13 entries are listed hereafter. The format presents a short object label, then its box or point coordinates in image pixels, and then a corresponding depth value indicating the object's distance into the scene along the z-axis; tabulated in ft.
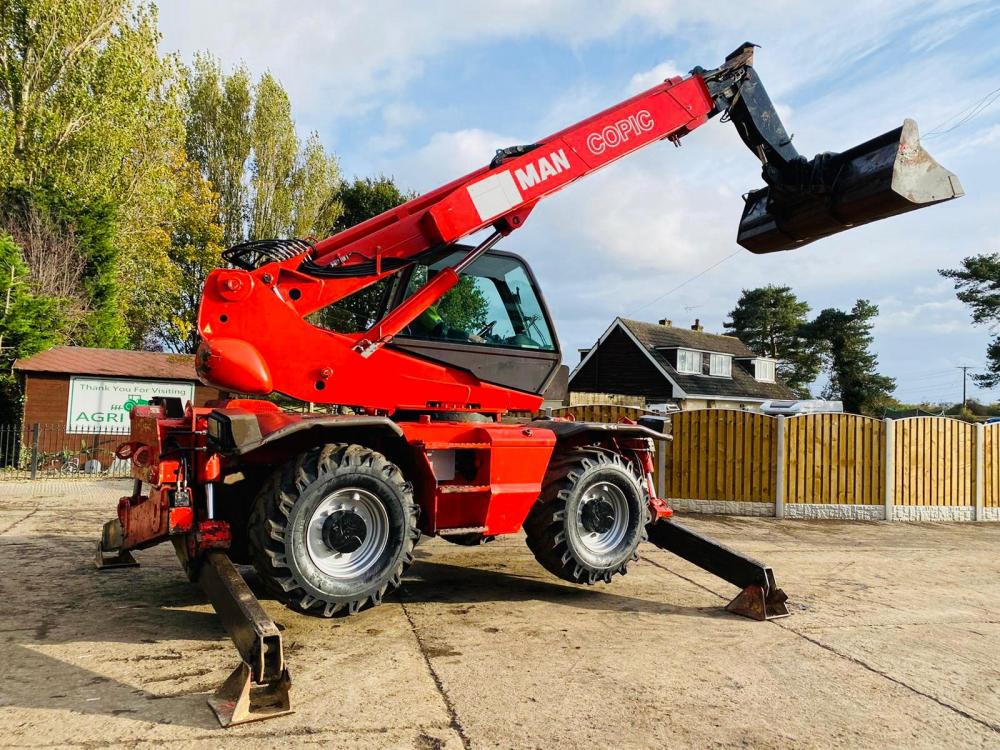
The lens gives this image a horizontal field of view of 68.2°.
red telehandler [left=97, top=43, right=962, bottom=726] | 15.99
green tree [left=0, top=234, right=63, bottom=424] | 61.11
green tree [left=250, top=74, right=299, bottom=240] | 105.09
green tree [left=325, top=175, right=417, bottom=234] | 108.68
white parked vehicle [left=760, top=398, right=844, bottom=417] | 124.26
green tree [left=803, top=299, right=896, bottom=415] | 168.96
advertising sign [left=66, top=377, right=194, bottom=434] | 62.13
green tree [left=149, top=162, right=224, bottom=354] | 94.84
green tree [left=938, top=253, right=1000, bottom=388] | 116.16
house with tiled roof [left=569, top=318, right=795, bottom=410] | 130.11
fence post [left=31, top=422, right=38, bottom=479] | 50.67
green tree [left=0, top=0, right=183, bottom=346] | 73.05
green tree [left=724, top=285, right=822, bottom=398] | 185.37
